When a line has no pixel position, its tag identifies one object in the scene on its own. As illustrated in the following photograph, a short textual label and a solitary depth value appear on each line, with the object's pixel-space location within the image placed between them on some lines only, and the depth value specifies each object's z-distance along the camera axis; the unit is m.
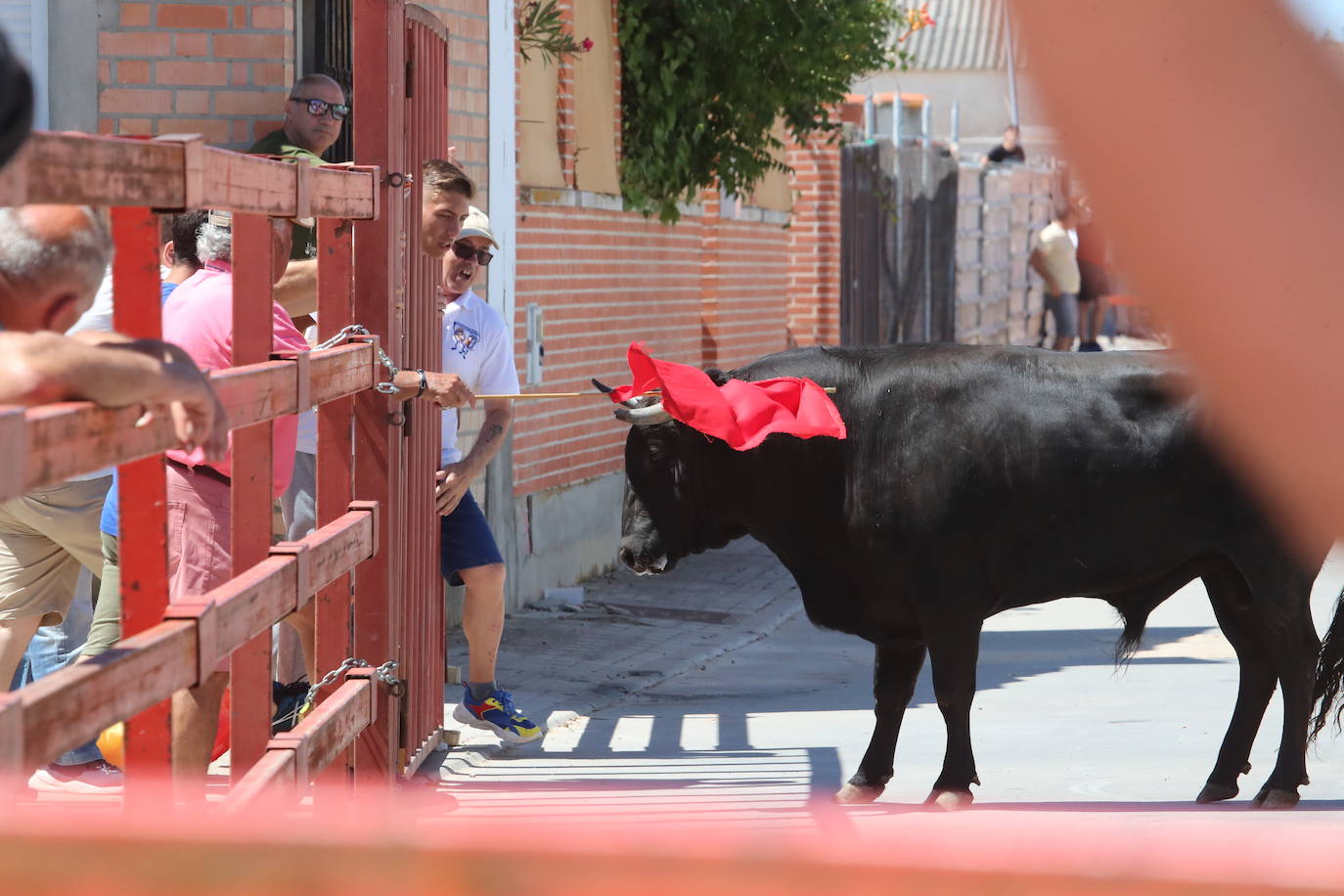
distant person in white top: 38.19
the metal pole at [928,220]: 41.97
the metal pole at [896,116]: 41.12
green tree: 22.05
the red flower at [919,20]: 32.46
